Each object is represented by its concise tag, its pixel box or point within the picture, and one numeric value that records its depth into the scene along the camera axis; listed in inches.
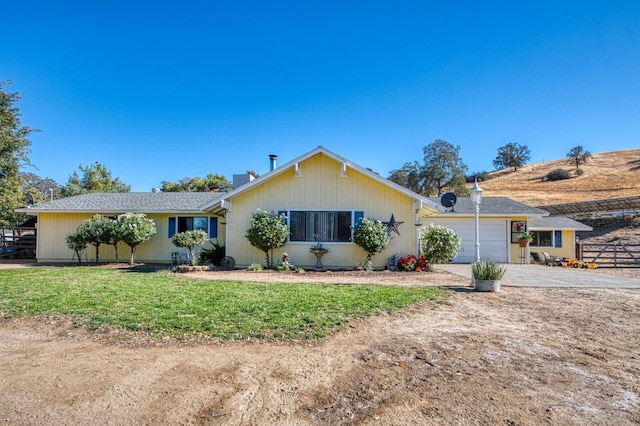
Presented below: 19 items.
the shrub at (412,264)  458.6
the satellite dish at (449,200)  619.9
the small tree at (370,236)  455.8
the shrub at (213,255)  516.1
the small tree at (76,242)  544.1
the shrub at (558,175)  2157.5
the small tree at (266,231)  458.0
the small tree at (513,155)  2726.4
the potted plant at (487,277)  297.9
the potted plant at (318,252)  469.4
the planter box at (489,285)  297.4
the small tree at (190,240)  472.1
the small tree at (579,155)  2317.9
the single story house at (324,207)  483.5
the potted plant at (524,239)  629.3
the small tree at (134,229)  532.1
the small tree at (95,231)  537.3
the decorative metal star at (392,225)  478.6
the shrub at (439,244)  474.0
